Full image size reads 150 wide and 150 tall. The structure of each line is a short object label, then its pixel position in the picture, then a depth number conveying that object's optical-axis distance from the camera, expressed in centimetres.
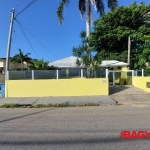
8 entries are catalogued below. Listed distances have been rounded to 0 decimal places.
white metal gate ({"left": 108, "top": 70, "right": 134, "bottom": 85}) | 1580
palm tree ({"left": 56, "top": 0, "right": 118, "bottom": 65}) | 1421
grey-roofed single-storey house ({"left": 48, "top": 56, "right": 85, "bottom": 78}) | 1054
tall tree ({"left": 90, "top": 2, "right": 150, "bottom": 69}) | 2325
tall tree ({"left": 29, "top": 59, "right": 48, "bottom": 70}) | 1193
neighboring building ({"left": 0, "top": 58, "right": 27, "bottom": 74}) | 2135
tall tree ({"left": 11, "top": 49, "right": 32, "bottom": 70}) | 2518
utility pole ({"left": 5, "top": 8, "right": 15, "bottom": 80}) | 1056
